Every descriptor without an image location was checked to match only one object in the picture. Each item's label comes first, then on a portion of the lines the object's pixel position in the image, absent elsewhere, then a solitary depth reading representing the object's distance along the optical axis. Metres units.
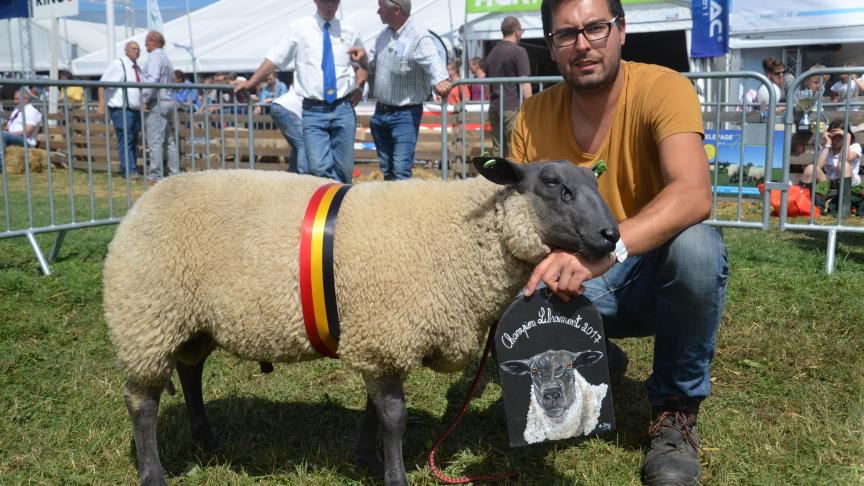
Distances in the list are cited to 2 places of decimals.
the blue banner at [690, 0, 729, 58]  10.32
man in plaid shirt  5.90
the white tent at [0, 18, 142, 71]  22.61
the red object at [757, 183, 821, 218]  7.46
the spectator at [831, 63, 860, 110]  10.31
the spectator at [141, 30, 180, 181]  9.23
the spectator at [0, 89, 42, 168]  12.35
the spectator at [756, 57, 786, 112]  11.05
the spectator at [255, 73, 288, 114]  11.56
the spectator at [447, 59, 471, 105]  10.96
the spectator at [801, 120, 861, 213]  7.68
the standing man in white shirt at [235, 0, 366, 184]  5.83
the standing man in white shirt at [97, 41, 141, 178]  10.21
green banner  11.58
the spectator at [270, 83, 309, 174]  6.49
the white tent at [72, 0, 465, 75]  15.69
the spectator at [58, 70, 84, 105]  16.42
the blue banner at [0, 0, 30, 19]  8.32
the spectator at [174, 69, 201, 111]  12.30
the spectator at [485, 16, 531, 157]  7.57
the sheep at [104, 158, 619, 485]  2.40
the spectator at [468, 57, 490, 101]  11.40
